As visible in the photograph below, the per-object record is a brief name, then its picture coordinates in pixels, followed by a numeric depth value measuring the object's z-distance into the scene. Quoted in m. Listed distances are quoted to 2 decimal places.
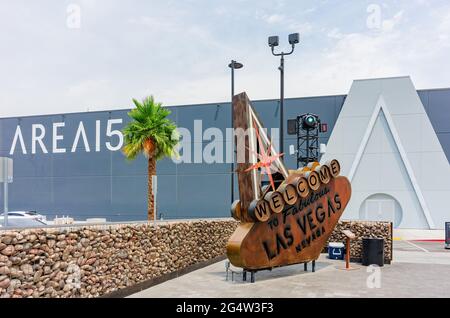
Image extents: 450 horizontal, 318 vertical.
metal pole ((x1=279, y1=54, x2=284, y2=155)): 16.02
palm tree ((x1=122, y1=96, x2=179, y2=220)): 20.80
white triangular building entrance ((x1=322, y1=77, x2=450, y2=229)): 25.81
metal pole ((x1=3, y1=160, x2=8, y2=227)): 7.75
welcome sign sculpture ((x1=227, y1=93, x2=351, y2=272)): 10.48
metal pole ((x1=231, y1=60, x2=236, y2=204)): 21.44
